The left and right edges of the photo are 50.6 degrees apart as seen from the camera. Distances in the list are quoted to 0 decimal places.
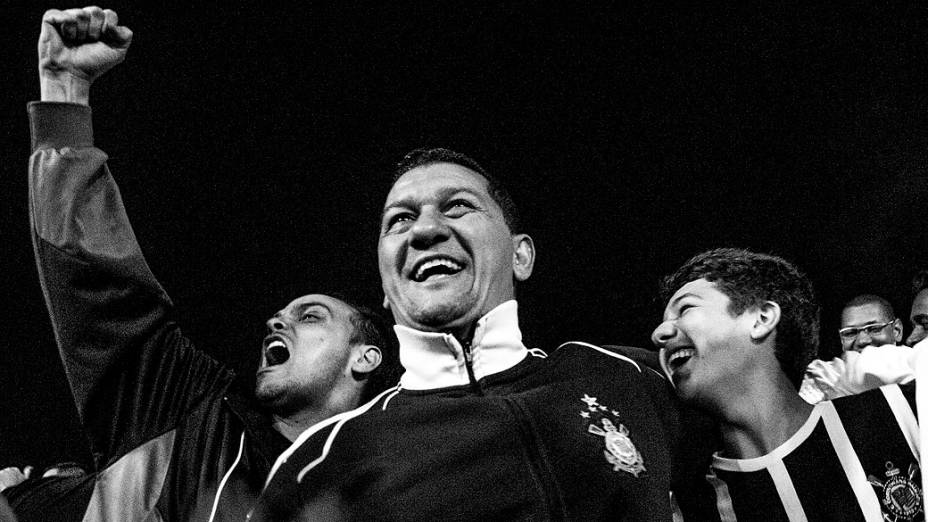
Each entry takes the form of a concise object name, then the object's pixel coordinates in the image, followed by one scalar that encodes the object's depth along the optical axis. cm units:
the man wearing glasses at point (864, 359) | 179
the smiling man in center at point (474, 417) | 135
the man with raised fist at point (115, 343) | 186
